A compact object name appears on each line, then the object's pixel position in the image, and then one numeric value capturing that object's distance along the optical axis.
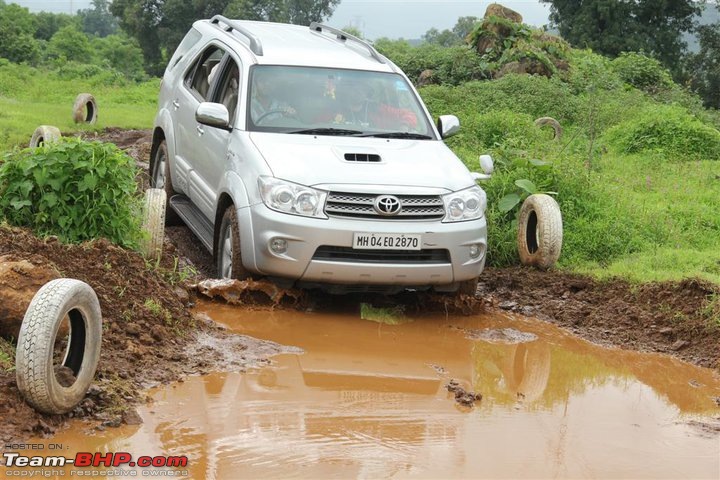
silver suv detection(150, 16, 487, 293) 7.58
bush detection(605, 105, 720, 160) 16.38
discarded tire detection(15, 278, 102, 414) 4.98
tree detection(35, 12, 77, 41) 72.00
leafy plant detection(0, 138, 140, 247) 7.72
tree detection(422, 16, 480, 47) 74.12
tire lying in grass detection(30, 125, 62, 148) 11.30
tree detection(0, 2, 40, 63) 40.34
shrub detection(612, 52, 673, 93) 25.00
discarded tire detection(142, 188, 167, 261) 8.31
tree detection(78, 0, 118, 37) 110.62
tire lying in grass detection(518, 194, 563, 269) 9.34
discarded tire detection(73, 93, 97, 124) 18.11
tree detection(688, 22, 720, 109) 40.91
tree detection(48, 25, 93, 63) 50.91
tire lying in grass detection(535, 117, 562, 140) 17.39
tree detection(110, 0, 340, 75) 53.94
